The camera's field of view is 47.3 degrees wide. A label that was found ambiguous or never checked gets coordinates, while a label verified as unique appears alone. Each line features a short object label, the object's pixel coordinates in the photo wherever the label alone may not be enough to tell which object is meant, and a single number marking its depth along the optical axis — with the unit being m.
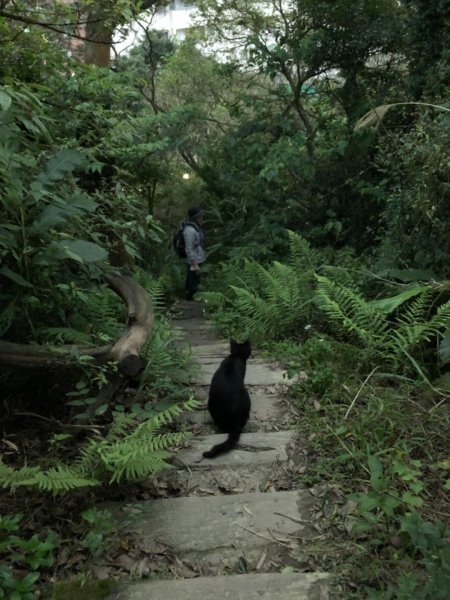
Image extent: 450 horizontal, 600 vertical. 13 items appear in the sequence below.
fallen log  3.14
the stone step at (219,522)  2.49
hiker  8.80
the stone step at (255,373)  4.41
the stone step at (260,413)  3.70
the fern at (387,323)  4.03
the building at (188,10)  11.77
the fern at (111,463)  2.45
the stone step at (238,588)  2.12
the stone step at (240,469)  2.99
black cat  3.37
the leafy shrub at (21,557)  2.11
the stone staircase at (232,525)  2.18
